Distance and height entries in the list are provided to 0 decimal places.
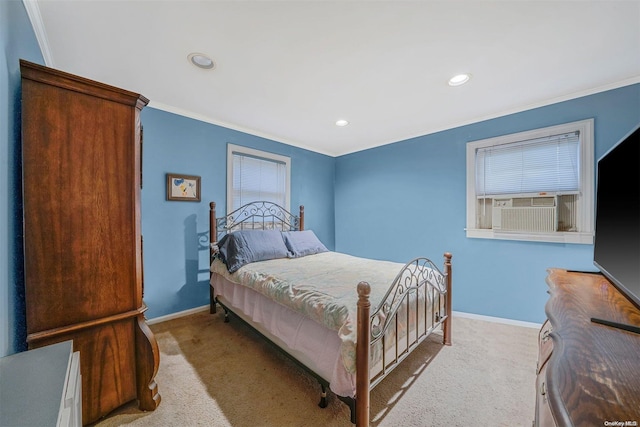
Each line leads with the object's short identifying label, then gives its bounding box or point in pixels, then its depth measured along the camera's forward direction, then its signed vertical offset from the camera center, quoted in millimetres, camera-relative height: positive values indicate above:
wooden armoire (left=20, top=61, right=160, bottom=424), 1160 -117
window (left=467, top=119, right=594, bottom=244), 2301 +304
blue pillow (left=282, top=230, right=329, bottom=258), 3042 -436
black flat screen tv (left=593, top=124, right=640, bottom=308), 969 -18
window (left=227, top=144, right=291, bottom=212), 3288 +533
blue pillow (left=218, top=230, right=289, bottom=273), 2530 -423
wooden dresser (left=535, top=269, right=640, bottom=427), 500 -420
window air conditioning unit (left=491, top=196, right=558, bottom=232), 2463 -16
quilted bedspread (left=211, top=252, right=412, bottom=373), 1388 -583
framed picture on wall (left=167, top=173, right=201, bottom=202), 2764 +293
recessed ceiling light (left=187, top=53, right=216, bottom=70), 1815 +1221
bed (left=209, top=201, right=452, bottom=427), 1329 -680
